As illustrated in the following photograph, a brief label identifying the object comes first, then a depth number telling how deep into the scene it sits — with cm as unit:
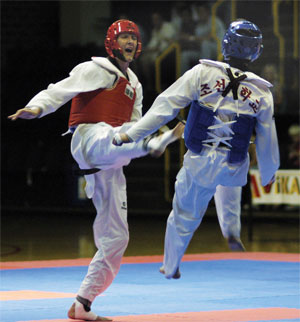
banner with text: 2148
